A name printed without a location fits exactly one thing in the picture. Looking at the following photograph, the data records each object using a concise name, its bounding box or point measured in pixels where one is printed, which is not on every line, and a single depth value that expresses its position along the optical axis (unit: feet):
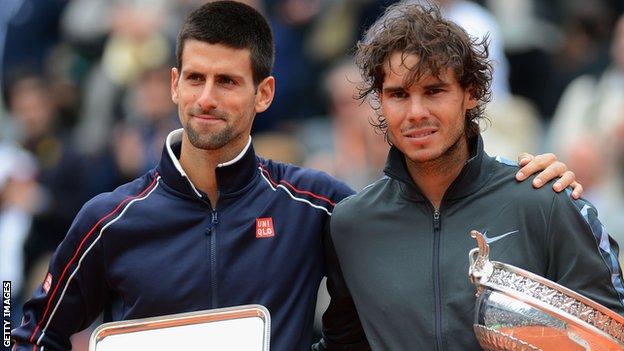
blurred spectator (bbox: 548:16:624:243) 44.73
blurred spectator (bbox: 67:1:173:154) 59.00
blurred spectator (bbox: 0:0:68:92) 63.51
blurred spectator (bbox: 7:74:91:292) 55.16
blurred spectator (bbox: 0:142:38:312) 54.51
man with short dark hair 26.86
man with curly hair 24.30
